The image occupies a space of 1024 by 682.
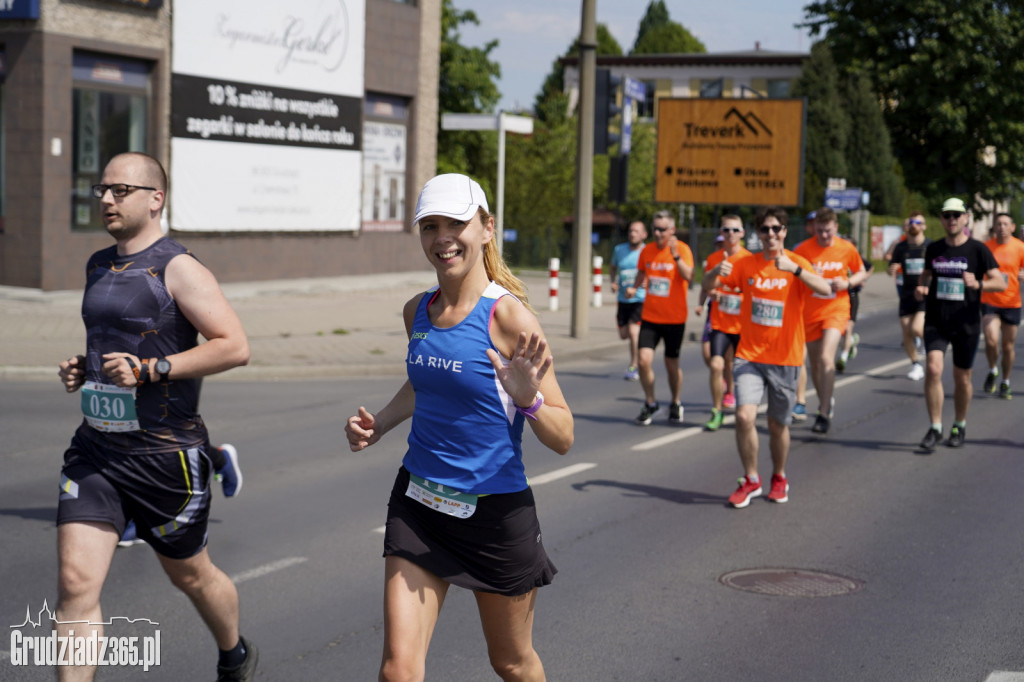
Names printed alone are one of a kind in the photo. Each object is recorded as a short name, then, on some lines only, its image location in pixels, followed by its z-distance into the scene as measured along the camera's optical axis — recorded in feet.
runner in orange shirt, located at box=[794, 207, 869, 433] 36.96
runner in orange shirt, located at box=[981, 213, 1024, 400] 44.29
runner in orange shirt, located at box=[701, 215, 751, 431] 37.37
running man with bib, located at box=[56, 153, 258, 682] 14.16
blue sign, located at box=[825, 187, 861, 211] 107.86
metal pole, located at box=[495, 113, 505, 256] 66.59
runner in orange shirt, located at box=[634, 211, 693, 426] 38.34
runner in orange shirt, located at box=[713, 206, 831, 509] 27.17
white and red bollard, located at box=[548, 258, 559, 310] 79.43
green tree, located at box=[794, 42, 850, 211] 179.32
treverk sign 93.76
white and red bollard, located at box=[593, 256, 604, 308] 83.10
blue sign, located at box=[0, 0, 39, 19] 68.28
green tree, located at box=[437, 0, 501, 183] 133.49
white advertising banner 79.30
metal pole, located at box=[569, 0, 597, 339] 61.41
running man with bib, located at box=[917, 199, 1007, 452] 33.73
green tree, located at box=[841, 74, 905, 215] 181.47
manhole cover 20.42
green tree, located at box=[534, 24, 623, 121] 311.06
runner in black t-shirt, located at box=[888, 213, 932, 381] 50.96
